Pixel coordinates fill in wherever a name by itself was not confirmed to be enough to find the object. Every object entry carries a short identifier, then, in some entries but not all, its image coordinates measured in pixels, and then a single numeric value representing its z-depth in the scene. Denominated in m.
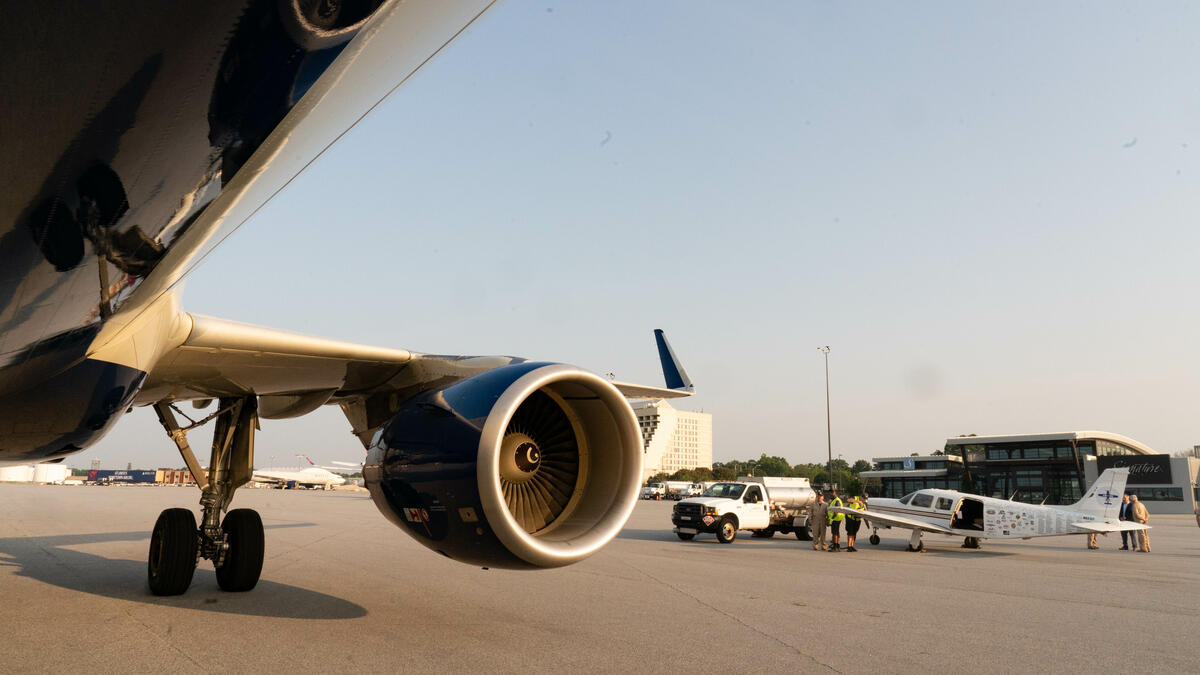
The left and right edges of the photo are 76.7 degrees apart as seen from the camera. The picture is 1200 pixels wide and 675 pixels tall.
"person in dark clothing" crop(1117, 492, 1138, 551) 18.30
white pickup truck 18.11
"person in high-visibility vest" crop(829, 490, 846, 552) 16.19
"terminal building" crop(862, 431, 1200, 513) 48.22
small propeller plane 16.89
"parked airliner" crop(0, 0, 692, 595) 1.33
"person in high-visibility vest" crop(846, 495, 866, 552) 16.30
